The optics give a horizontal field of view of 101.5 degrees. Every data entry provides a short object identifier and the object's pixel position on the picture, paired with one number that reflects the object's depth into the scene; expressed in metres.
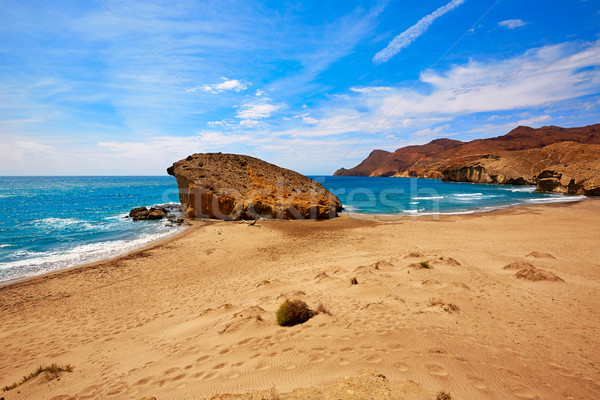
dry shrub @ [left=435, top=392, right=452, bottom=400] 2.85
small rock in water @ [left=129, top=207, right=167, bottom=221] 23.98
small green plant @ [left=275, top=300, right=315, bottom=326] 5.15
